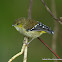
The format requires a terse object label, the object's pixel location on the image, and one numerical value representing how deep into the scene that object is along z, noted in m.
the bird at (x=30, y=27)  6.39
